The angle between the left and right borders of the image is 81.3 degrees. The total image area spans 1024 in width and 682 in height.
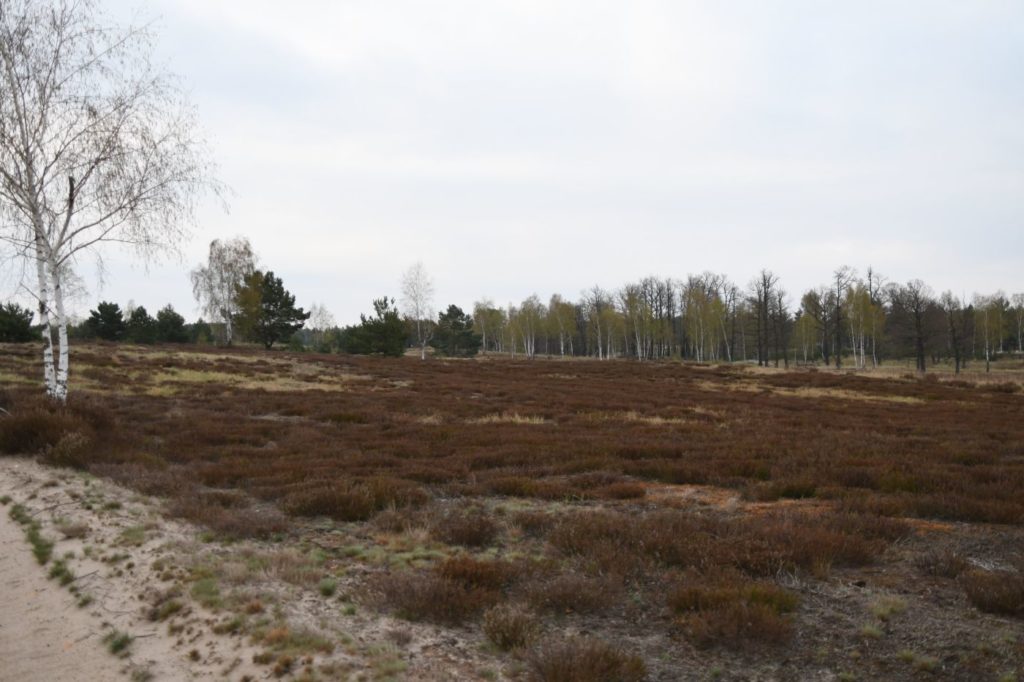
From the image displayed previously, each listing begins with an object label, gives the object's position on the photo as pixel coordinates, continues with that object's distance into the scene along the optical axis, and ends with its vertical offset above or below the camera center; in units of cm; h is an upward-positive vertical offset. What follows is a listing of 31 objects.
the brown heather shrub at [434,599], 462 -202
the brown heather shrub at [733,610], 414 -199
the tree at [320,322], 9625 +468
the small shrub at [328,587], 510 -206
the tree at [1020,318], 7810 +242
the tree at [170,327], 6012 +259
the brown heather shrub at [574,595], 477 -204
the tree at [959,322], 5586 +165
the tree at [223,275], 6234 +805
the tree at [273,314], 5591 +344
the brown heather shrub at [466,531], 641 -203
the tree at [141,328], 5644 +239
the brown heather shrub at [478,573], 514 -200
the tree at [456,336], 7744 +148
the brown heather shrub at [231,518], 671 -198
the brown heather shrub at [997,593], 451 -200
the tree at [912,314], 5431 +258
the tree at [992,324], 6931 +140
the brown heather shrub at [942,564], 530 -206
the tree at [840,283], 6312 +610
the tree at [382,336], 5397 +113
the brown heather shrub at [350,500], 755 -199
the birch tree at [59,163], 1370 +464
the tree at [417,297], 6506 +555
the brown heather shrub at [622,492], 844 -213
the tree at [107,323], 5731 +302
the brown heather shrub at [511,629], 418 -204
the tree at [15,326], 4116 +207
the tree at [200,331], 6931 +253
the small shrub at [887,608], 446 -206
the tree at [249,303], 5456 +437
